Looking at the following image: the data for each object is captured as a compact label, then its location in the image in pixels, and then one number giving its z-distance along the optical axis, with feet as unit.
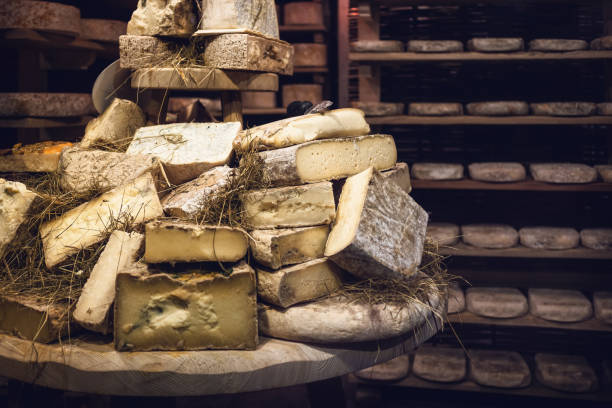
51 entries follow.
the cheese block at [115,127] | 6.79
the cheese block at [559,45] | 10.28
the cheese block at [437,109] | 10.77
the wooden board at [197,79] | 6.56
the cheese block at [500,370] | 10.57
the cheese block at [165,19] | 6.81
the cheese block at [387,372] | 10.94
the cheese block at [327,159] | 5.69
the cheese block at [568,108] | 10.47
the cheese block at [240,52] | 6.50
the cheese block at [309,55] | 13.39
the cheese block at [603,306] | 10.38
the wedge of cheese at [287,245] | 5.10
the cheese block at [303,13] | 13.41
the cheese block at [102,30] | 9.48
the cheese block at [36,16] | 8.21
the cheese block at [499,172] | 10.81
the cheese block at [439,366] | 10.78
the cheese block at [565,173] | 10.60
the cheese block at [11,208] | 5.61
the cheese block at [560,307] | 10.46
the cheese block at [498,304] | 10.64
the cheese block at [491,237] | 10.81
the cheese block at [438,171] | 10.98
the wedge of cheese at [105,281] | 4.85
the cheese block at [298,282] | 5.02
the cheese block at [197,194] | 5.38
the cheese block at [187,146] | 6.08
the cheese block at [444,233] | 10.91
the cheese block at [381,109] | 10.88
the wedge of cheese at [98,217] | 5.42
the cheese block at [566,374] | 10.40
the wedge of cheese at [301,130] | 5.87
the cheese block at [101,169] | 5.95
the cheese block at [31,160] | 6.63
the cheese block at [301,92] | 13.26
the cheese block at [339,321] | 4.84
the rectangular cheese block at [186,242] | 4.81
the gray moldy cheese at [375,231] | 5.11
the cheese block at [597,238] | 10.55
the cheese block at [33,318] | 4.83
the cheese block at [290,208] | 5.58
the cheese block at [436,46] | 10.53
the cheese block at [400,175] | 6.54
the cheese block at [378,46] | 10.65
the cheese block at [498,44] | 10.39
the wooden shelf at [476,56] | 10.29
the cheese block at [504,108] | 10.64
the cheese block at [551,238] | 10.68
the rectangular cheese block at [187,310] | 4.76
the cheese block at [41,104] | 8.27
